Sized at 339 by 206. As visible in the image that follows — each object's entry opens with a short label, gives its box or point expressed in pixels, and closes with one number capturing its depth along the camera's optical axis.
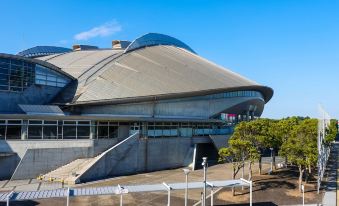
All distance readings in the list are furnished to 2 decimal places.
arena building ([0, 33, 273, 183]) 41.72
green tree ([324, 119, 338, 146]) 57.87
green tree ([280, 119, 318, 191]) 37.01
